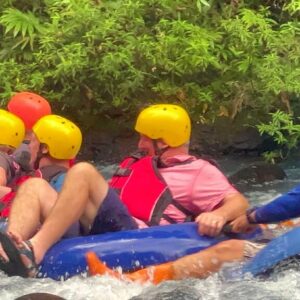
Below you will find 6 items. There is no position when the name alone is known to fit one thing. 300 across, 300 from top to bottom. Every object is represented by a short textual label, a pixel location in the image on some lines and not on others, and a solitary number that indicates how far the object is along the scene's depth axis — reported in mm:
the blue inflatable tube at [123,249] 8797
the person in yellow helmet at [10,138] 10789
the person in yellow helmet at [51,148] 10039
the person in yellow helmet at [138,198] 8875
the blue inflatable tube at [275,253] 8297
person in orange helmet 12352
